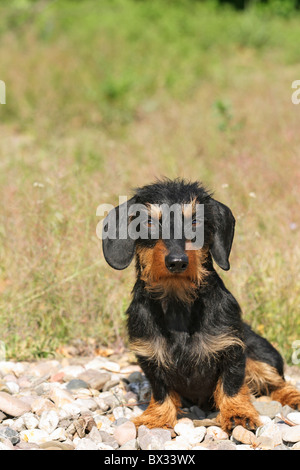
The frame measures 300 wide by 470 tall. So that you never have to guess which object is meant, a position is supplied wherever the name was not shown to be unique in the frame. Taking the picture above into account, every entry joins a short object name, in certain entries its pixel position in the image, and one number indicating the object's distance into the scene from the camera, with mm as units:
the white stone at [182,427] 3287
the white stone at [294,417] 3446
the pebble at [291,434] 3137
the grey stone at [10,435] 3162
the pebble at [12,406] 3477
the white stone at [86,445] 3069
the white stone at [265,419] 3451
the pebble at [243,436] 3139
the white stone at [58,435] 3227
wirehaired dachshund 3262
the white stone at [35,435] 3224
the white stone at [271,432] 3151
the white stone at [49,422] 3297
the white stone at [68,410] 3398
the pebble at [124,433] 3205
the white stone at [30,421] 3342
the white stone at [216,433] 3227
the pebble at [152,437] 3123
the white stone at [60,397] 3621
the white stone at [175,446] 3066
